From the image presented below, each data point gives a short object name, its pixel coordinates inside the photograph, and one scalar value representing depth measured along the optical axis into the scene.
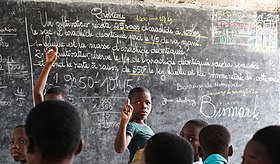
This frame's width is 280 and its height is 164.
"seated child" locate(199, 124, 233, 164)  2.54
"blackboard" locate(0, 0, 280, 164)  4.35
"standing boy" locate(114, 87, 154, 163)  3.03
